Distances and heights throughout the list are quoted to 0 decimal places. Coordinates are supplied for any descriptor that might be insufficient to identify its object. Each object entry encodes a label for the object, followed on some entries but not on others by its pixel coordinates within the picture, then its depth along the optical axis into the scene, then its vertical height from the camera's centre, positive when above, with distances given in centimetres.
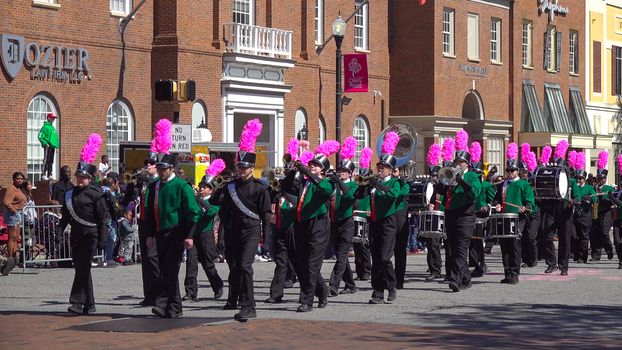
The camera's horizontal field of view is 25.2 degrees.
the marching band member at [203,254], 1812 -94
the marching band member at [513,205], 2141 -36
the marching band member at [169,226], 1573 -50
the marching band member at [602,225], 2783 -86
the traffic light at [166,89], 2341 +156
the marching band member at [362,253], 2075 -109
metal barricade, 2398 -101
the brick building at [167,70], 3055 +284
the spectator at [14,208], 2320 -45
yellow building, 5972 +475
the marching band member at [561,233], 2360 -88
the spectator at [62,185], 2586 -6
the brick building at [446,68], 4741 +402
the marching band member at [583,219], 2696 -72
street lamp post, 3228 +281
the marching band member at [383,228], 1791 -61
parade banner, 4144 +328
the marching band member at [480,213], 2184 -48
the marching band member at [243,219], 1584 -43
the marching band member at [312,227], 1695 -56
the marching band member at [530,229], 2412 -82
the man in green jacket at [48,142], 2975 +85
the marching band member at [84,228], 1633 -56
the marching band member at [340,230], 1866 -64
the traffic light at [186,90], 2336 +154
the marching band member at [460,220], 1984 -55
